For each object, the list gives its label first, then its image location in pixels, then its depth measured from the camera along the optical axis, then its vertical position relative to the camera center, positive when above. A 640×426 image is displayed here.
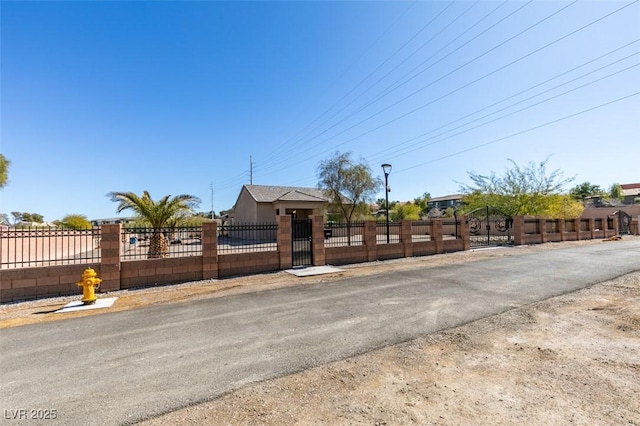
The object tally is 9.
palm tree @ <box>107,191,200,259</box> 14.26 +1.00
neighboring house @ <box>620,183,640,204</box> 61.84 +5.56
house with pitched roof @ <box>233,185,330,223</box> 29.25 +2.19
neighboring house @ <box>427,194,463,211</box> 81.88 +5.53
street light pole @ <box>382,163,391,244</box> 16.78 +2.61
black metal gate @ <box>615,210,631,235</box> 32.03 -0.56
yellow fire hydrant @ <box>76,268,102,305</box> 7.84 -1.52
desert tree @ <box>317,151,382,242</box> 27.22 +3.62
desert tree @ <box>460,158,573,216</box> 26.42 +2.16
